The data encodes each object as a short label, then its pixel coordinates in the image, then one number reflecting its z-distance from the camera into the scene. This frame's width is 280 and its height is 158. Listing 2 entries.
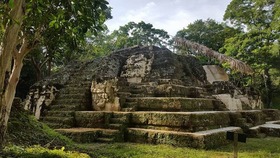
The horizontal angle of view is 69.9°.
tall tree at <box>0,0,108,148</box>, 2.88
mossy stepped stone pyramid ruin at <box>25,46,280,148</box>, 5.33
